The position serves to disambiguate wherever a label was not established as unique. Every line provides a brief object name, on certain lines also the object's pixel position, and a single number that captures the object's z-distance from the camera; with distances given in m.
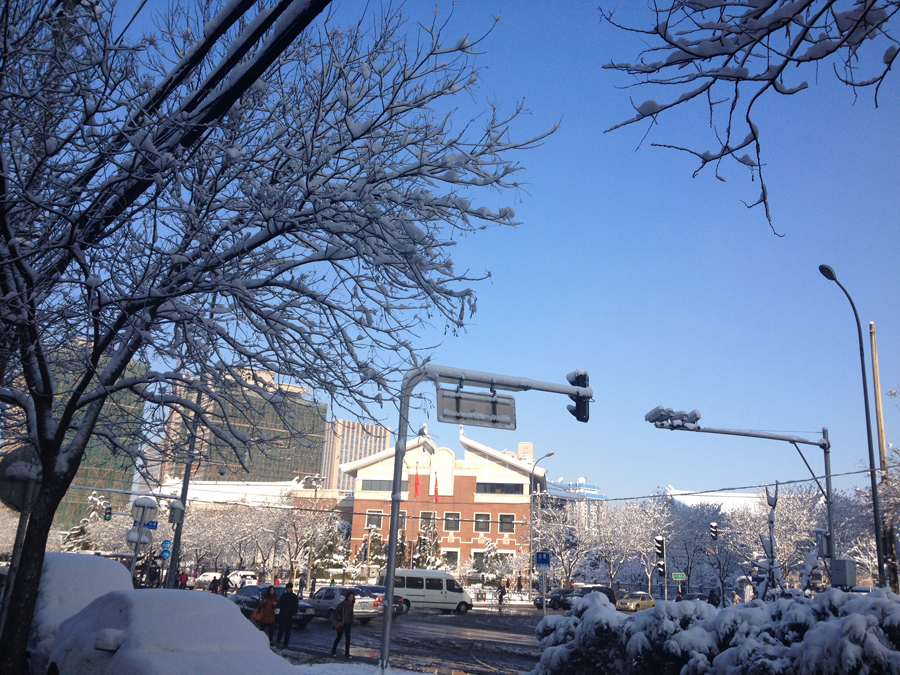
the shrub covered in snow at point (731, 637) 6.93
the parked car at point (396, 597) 33.06
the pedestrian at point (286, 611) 20.30
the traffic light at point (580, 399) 14.18
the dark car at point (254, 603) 28.13
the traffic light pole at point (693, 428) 19.50
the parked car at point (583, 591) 43.03
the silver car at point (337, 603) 31.36
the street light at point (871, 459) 16.94
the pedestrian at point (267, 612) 19.62
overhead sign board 12.93
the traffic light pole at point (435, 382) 9.17
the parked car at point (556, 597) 45.94
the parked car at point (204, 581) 49.78
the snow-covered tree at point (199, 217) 6.46
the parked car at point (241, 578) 48.19
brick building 69.25
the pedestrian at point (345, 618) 18.75
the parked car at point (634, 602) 42.41
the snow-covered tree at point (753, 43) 3.67
